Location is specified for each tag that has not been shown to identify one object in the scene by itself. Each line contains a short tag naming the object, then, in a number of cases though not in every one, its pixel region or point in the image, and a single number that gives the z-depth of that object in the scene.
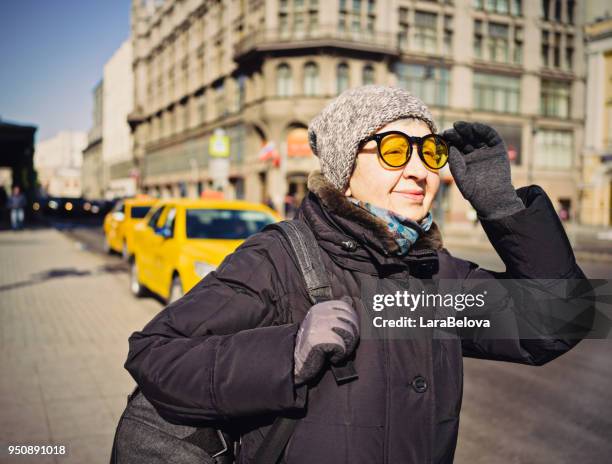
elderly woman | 1.31
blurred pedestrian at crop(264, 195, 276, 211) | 30.50
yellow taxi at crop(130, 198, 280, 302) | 6.89
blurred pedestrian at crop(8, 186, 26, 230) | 24.63
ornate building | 35.16
